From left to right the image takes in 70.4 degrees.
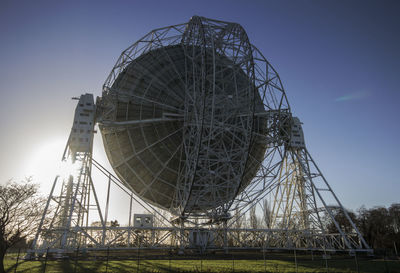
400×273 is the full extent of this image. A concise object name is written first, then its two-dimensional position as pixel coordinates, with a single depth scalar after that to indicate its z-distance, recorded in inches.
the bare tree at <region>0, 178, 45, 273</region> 799.1
